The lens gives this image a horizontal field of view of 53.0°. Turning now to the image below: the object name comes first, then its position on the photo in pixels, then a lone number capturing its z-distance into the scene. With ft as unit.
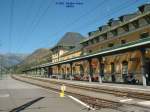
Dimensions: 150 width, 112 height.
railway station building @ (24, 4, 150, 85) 49.68
